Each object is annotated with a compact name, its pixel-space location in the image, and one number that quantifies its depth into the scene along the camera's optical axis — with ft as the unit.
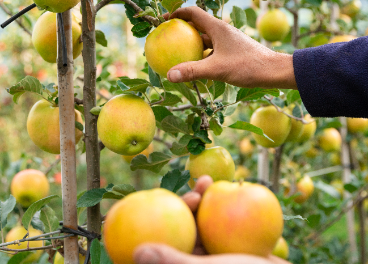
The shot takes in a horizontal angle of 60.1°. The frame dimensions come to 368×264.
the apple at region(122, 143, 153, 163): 3.29
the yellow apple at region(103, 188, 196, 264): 1.22
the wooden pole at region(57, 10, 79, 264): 2.16
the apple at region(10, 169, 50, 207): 3.43
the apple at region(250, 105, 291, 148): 3.41
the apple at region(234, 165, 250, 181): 5.87
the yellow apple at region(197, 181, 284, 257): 1.33
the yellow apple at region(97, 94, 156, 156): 2.10
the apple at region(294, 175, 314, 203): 4.89
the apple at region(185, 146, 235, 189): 2.48
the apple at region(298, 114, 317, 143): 4.12
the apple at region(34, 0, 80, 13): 1.95
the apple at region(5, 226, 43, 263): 2.85
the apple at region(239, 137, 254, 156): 6.05
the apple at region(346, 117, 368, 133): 5.72
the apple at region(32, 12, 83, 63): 2.57
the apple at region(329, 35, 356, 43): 5.19
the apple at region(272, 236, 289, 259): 3.79
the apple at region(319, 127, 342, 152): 5.45
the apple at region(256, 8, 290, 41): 4.83
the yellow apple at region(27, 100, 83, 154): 2.53
